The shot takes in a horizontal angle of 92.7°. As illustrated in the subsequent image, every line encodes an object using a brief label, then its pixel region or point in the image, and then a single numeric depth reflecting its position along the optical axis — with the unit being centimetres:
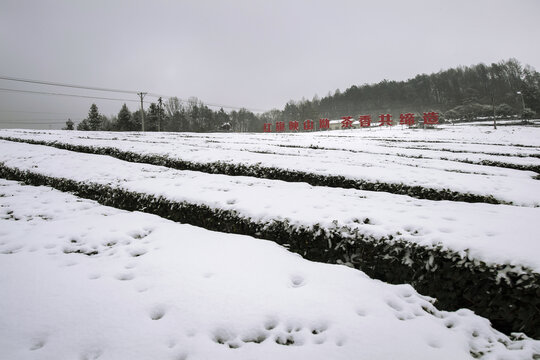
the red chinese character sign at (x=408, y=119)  5376
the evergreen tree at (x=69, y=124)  6875
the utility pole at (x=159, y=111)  5769
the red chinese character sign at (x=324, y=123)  5829
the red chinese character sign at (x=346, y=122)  5952
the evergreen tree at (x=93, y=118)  5784
